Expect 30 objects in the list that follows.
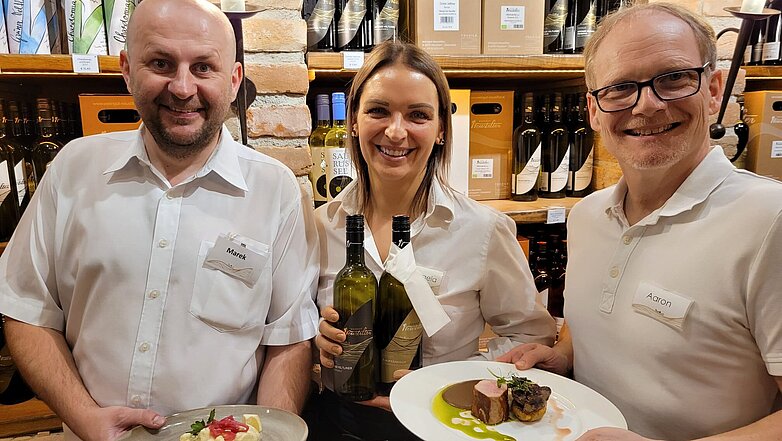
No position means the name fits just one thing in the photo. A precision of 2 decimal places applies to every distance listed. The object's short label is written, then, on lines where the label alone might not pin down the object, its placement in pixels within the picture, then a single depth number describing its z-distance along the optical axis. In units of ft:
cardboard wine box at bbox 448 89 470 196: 6.73
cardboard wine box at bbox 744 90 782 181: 7.08
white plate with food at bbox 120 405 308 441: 3.38
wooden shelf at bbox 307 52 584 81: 6.48
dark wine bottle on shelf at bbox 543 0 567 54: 7.09
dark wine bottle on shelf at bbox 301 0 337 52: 6.27
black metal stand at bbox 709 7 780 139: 6.09
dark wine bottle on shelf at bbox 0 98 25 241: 6.15
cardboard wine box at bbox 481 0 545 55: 6.57
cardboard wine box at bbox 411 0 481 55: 6.39
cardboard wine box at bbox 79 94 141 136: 5.89
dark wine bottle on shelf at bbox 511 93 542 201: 7.31
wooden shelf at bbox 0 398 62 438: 6.54
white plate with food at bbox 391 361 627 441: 3.17
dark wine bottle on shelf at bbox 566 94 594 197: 7.55
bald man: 4.08
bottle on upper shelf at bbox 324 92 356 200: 6.27
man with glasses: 3.23
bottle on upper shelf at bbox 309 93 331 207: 6.37
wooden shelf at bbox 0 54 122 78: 5.55
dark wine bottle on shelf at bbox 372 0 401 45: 6.54
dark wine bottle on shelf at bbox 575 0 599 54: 7.17
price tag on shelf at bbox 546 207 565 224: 6.88
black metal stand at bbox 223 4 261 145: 5.24
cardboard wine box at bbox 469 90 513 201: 7.11
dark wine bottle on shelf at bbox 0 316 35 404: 6.70
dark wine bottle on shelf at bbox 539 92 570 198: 7.48
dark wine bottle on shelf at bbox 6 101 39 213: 6.33
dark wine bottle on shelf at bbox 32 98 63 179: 6.38
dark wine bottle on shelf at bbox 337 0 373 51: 6.39
